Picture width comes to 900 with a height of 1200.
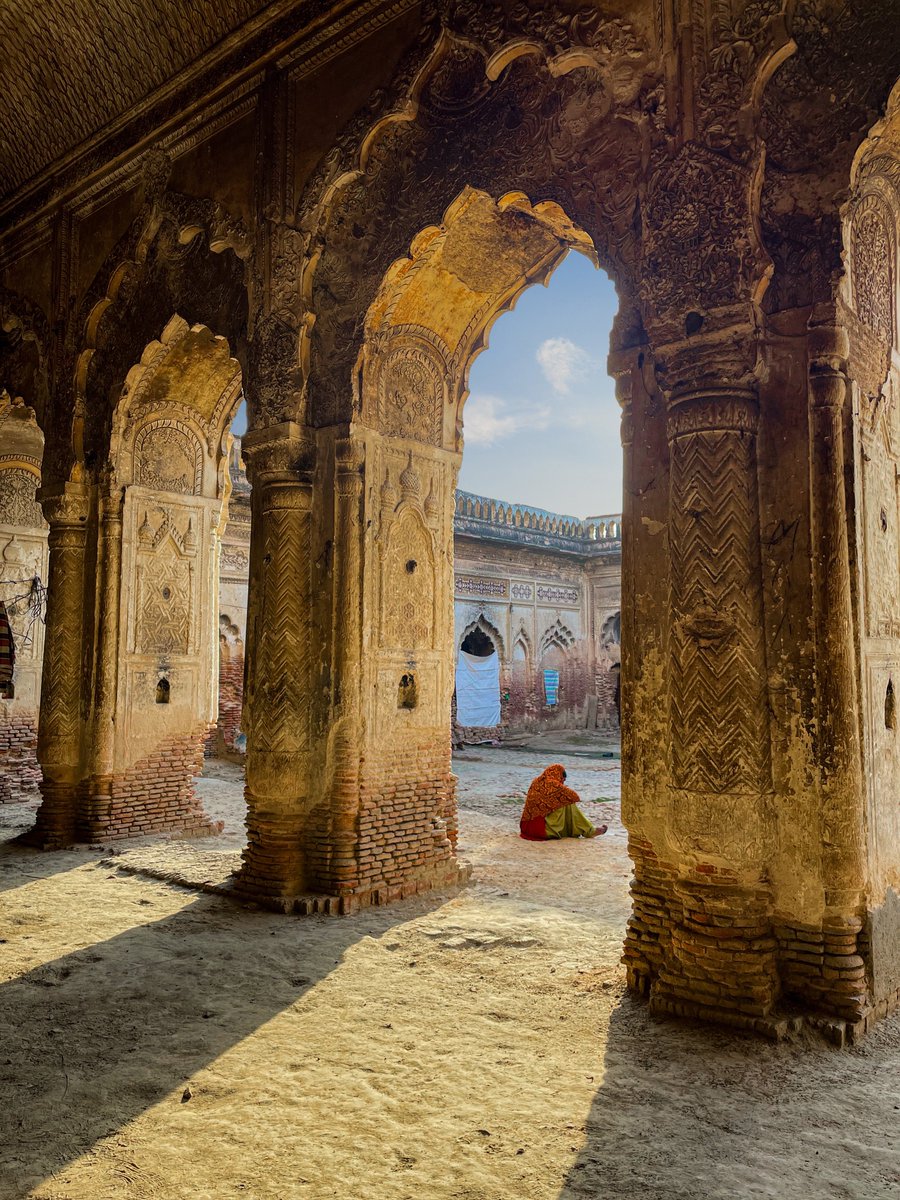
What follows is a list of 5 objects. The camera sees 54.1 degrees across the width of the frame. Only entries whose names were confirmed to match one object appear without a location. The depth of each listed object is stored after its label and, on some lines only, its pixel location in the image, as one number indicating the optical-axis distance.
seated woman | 9.16
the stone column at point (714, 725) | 4.12
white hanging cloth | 18.77
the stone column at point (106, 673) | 8.51
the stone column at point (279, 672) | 6.36
